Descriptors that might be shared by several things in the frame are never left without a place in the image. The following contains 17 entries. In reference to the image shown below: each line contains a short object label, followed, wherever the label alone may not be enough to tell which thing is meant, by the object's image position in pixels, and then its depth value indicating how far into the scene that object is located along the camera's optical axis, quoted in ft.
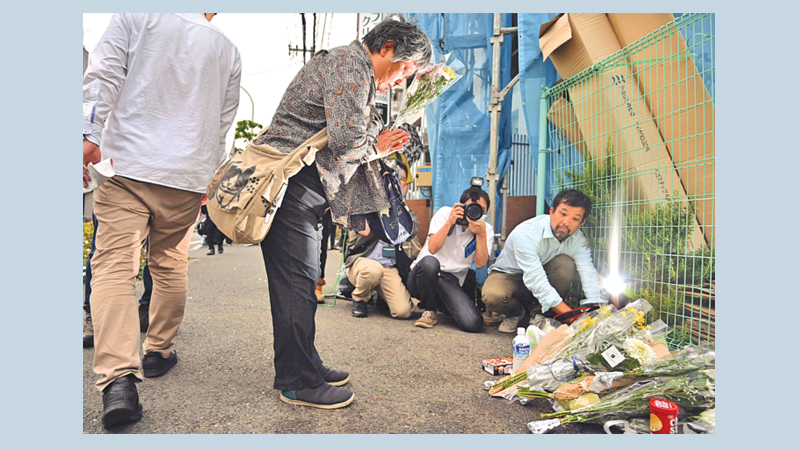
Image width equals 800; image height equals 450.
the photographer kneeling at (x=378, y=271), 11.86
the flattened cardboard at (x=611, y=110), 8.83
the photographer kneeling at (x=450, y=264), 10.59
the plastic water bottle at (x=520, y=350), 7.09
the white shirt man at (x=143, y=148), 5.17
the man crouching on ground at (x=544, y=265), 9.50
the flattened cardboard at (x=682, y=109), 7.96
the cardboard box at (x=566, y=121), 10.86
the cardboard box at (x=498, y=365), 7.24
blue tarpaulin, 13.80
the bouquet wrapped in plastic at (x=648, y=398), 5.21
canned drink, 4.93
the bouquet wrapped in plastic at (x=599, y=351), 5.60
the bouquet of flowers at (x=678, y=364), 5.41
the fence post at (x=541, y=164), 11.73
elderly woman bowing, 5.32
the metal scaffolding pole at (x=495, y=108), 12.95
